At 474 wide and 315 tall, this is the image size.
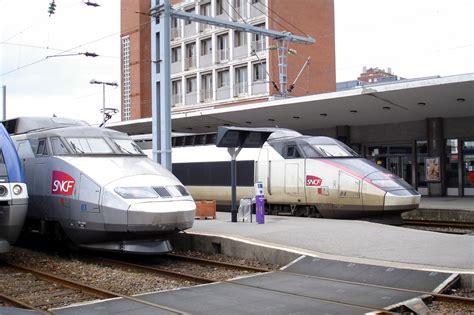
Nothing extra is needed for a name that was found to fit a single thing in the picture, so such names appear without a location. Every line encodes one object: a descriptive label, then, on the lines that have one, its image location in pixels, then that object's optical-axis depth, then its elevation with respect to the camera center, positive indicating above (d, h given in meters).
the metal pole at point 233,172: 14.90 +0.11
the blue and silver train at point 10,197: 9.23 -0.22
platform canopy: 20.95 +3.34
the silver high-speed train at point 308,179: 15.11 +0.06
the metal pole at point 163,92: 15.37 +2.59
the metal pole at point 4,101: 33.47 +5.14
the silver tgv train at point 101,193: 9.71 -0.18
